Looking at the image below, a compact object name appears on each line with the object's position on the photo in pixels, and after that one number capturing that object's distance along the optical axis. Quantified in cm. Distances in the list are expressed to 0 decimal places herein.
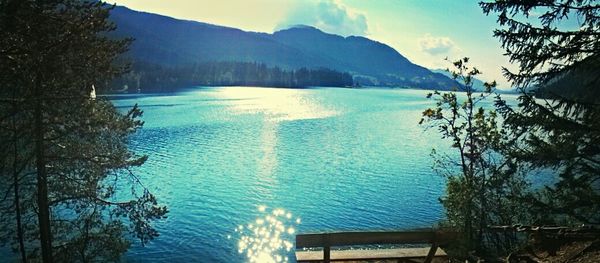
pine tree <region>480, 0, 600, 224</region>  1120
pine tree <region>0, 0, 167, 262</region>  1248
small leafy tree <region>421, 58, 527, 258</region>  1856
